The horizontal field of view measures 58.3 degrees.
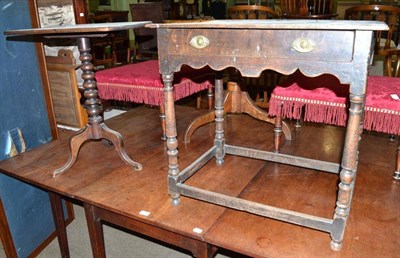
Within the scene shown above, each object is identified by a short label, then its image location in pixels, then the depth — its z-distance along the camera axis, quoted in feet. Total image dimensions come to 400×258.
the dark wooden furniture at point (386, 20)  7.48
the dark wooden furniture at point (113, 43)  16.80
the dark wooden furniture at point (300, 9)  8.48
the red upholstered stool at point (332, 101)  4.74
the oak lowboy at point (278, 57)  3.35
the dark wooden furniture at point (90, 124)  5.55
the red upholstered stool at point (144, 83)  6.28
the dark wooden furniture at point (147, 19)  10.61
